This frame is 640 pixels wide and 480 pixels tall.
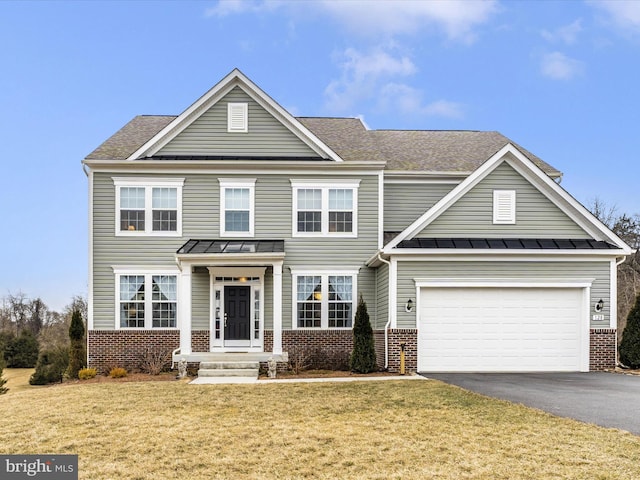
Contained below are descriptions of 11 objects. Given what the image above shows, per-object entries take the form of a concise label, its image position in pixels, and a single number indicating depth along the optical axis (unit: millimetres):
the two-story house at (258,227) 17875
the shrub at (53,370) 23469
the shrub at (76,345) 18344
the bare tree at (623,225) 37625
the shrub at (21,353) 32188
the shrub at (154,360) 17547
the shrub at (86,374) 17172
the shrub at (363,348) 16578
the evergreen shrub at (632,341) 17219
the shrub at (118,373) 16938
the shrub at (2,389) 19275
